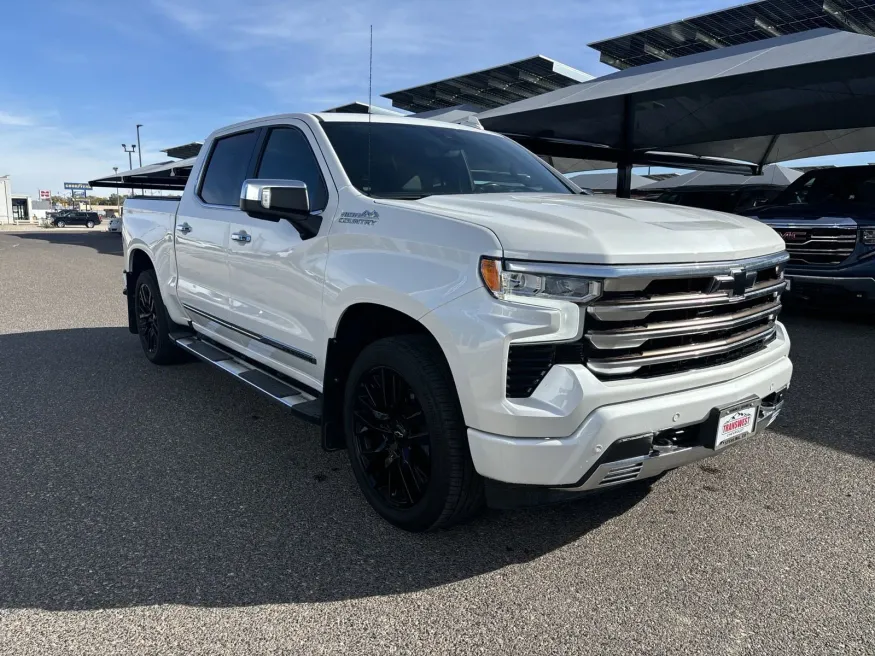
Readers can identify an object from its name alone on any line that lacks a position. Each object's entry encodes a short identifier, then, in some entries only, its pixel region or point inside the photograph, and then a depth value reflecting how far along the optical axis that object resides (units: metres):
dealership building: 69.94
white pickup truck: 2.33
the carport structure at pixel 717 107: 10.33
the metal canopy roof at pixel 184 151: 43.49
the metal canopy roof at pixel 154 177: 27.94
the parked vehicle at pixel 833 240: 7.17
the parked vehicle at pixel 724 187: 13.84
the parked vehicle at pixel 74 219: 60.41
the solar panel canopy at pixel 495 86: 25.67
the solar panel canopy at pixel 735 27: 19.08
